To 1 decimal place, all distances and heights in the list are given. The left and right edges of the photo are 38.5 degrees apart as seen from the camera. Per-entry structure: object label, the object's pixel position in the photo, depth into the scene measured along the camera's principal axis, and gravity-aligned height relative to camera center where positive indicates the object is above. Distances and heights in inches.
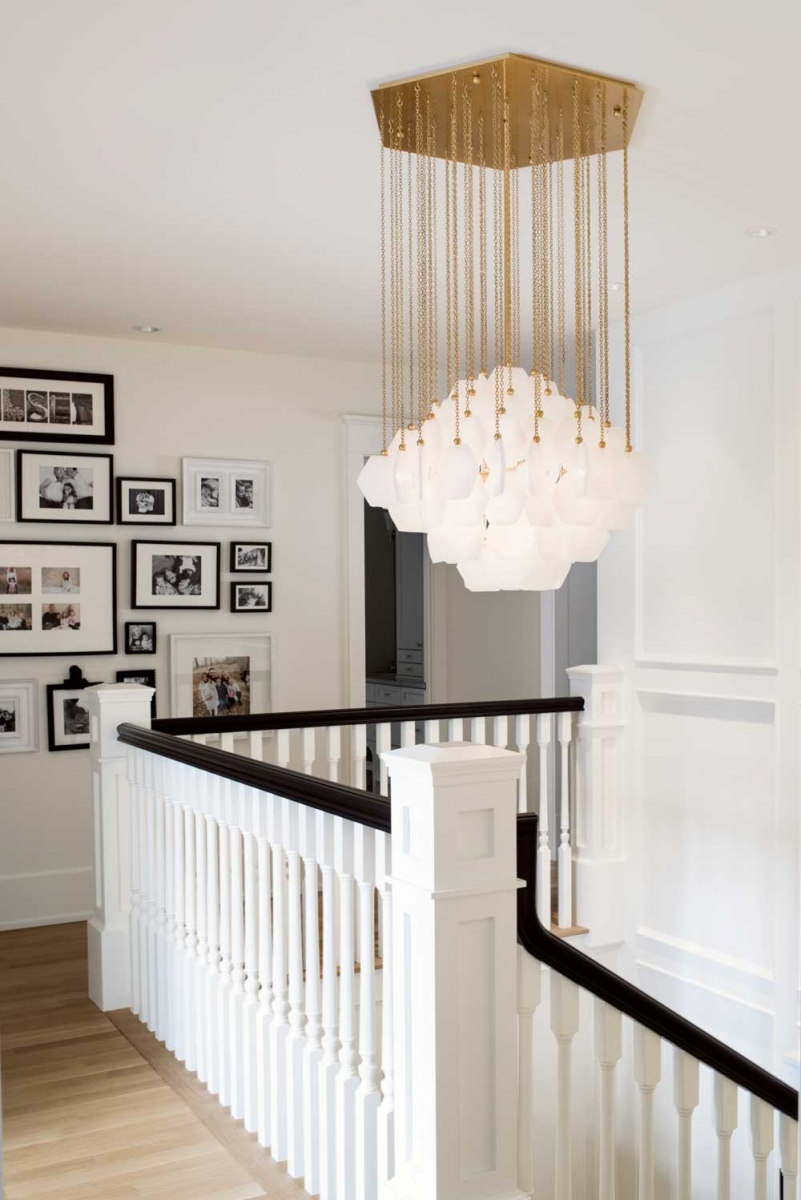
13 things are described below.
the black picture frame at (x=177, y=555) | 216.7 +3.6
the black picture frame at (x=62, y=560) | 207.2 -0.4
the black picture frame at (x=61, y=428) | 206.5 +32.4
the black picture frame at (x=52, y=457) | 207.0 +19.9
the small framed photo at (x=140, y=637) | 216.4 -8.1
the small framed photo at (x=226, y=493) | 222.2 +19.9
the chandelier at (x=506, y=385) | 114.8 +23.2
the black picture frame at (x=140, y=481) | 215.3 +18.0
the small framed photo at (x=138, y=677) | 215.8 -15.7
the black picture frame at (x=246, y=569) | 225.8 +5.2
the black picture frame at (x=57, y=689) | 209.0 -17.4
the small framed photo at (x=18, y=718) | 205.9 -22.2
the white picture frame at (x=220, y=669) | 220.5 -14.6
